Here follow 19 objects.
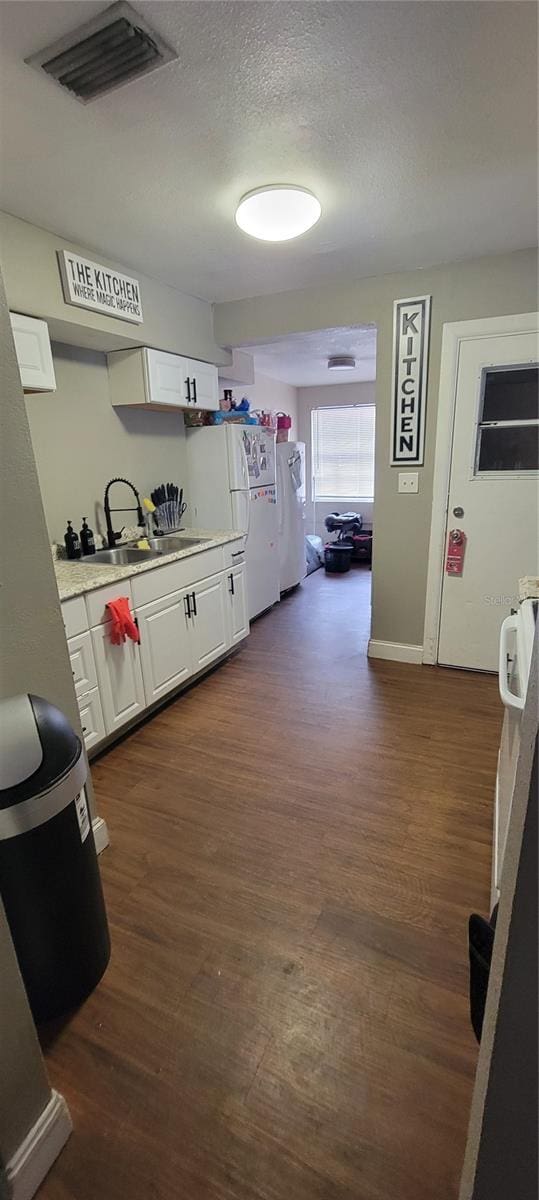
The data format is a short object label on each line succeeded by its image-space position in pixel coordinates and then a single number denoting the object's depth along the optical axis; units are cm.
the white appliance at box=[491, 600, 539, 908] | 121
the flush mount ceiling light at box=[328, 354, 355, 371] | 489
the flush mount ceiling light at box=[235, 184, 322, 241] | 186
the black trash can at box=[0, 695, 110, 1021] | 99
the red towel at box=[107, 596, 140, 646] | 222
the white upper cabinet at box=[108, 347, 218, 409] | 288
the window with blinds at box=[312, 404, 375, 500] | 669
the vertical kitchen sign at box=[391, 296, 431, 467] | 282
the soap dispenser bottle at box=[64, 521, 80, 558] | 268
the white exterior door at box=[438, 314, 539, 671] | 273
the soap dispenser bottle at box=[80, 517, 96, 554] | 276
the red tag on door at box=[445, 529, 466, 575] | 301
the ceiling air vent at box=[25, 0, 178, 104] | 118
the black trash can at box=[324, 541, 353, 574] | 583
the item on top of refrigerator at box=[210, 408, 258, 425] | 372
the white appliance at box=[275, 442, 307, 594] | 470
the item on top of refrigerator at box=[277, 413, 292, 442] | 495
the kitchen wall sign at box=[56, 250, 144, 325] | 225
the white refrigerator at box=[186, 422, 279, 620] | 365
